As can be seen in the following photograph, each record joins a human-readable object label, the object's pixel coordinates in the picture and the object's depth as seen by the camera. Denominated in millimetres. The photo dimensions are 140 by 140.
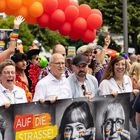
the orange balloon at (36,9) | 10118
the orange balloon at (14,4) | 9852
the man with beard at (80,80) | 7480
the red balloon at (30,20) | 10334
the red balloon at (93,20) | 11008
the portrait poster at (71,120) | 6422
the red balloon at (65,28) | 10781
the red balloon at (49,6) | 10523
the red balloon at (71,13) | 10773
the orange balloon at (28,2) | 10240
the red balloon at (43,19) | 10523
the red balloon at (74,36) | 11076
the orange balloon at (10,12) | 10008
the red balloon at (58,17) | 10531
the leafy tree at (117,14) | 41656
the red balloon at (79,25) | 10820
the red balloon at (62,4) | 10797
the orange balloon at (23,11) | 10172
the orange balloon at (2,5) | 9820
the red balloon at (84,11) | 11070
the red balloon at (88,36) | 11062
